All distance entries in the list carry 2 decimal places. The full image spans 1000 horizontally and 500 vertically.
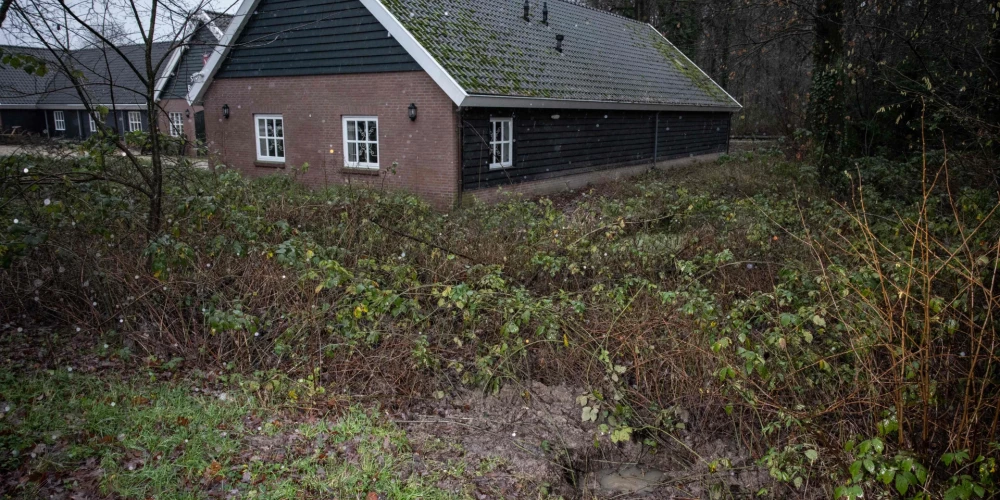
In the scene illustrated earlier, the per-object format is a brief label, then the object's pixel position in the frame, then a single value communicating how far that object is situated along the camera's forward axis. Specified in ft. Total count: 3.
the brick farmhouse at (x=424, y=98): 45.09
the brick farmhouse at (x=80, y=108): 95.50
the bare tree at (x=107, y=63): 21.61
